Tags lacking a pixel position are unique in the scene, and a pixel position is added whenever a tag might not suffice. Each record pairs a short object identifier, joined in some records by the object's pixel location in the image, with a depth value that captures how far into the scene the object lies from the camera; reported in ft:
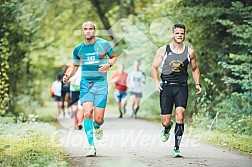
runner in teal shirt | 42.96
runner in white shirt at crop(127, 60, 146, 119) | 91.08
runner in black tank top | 41.53
